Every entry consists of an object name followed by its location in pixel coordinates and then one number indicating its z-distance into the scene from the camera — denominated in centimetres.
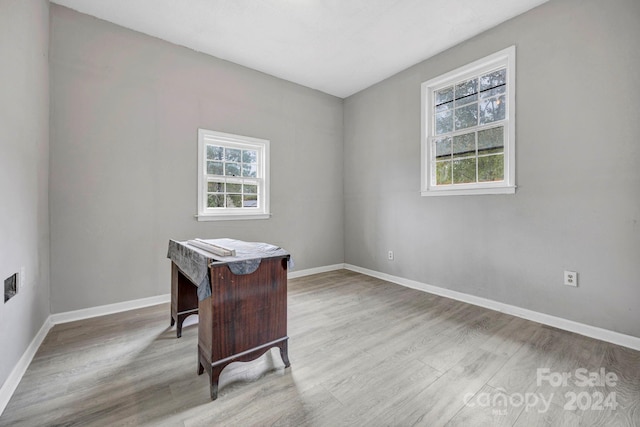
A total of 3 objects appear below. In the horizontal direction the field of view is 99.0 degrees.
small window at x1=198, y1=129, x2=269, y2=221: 334
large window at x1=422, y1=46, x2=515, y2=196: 278
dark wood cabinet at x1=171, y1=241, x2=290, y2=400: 156
